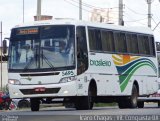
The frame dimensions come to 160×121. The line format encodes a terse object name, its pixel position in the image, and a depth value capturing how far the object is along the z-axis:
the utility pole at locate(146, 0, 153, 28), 68.81
